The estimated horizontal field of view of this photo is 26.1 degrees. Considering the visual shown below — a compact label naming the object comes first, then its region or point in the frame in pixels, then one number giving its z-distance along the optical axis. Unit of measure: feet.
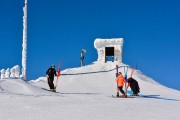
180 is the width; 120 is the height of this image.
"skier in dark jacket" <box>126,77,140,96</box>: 66.80
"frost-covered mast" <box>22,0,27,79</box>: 100.01
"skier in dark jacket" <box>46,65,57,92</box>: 64.75
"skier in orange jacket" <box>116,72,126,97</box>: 62.28
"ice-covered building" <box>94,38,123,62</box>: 117.60
